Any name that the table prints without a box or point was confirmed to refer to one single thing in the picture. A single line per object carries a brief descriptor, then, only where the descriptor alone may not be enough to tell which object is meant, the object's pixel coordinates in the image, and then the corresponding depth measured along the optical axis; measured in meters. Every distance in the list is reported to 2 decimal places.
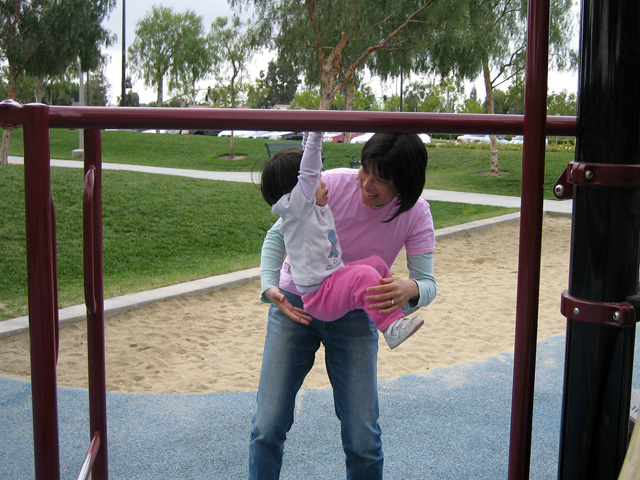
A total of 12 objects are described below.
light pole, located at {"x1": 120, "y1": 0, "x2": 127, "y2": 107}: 18.44
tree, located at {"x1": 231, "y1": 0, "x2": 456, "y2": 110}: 16.83
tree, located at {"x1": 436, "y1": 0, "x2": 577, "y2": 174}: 16.67
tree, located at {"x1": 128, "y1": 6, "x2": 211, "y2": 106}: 31.14
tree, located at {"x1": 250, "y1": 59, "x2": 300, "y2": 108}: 69.44
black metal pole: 1.08
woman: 1.79
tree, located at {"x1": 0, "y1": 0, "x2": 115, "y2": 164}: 13.56
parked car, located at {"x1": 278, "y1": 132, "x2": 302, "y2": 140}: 30.16
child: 1.71
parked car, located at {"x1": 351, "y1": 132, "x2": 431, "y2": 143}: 27.32
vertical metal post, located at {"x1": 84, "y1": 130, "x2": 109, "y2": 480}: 1.74
